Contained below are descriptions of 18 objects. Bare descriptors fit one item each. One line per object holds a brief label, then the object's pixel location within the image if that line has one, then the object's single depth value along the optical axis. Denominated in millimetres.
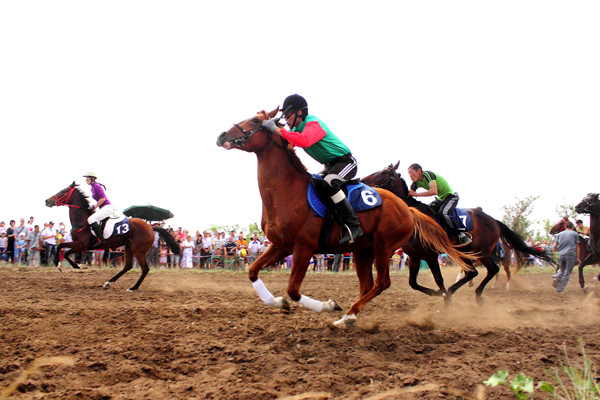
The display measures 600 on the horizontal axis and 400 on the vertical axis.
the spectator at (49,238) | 17125
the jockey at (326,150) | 5453
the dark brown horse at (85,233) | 11352
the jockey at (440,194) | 8945
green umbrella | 18906
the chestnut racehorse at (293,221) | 5453
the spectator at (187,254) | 18906
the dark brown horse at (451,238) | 8234
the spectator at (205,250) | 19312
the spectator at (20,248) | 17422
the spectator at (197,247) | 19266
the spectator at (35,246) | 17062
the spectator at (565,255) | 12031
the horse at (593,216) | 11484
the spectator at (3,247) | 17778
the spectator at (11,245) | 17703
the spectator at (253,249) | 19445
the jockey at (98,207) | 11234
